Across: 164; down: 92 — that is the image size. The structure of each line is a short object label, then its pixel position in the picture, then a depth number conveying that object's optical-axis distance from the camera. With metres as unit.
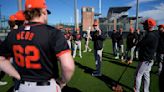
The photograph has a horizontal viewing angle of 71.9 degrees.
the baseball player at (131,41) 6.93
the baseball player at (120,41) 8.22
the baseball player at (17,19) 2.51
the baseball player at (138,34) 7.04
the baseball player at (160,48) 5.05
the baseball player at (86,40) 10.73
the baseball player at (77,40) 8.65
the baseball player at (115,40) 8.44
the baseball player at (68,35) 8.53
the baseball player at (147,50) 3.26
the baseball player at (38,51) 1.35
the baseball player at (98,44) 5.08
